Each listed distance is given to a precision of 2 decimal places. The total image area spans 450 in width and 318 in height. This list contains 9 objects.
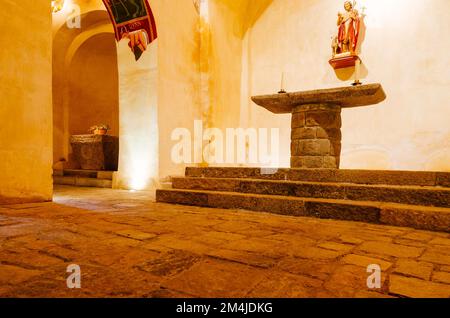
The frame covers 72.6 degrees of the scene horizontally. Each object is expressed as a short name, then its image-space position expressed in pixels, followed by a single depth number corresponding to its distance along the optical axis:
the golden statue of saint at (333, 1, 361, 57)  7.11
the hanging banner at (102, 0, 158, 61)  6.10
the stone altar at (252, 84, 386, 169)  4.50
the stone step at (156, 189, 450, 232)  2.95
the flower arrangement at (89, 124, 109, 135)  8.04
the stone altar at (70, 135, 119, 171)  7.92
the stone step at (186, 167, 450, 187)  3.58
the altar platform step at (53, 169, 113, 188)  7.11
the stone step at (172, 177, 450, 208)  3.25
